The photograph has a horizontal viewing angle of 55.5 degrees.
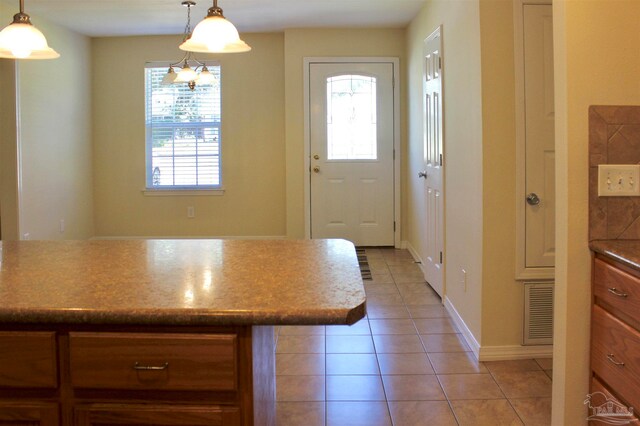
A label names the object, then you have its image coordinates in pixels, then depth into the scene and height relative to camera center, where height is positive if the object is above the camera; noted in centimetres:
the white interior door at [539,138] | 316 +22
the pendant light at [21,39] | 192 +47
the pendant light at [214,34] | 194 +48
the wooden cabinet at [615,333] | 182 -49
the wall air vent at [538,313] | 328 -72
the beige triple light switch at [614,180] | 212 +0
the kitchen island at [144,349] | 137 -38
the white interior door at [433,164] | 448 +14
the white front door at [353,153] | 654 +33
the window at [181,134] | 686 +58
